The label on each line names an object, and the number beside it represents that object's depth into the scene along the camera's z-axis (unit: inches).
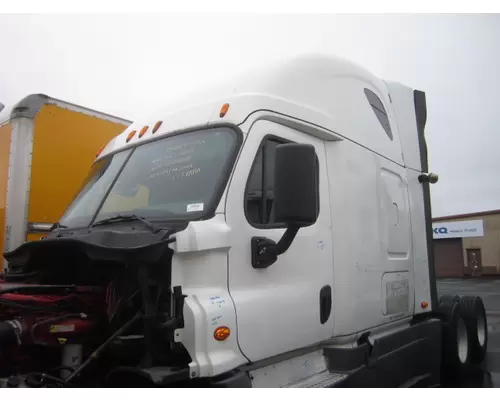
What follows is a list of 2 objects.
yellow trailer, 192.7
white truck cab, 108.2
